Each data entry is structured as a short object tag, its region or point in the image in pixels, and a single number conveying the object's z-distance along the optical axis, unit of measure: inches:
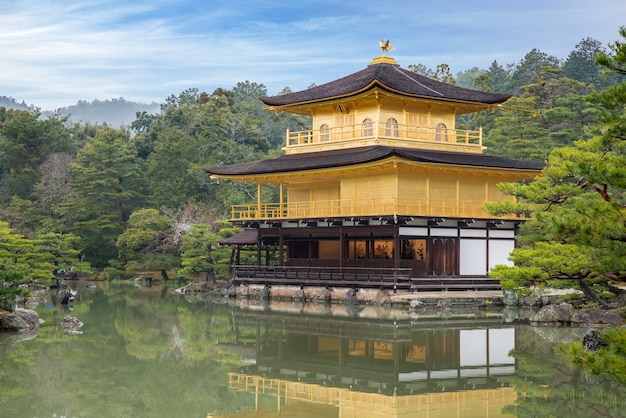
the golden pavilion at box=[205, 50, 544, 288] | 1370.6
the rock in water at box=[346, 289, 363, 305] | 1307.8
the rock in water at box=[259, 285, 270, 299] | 1454.2
